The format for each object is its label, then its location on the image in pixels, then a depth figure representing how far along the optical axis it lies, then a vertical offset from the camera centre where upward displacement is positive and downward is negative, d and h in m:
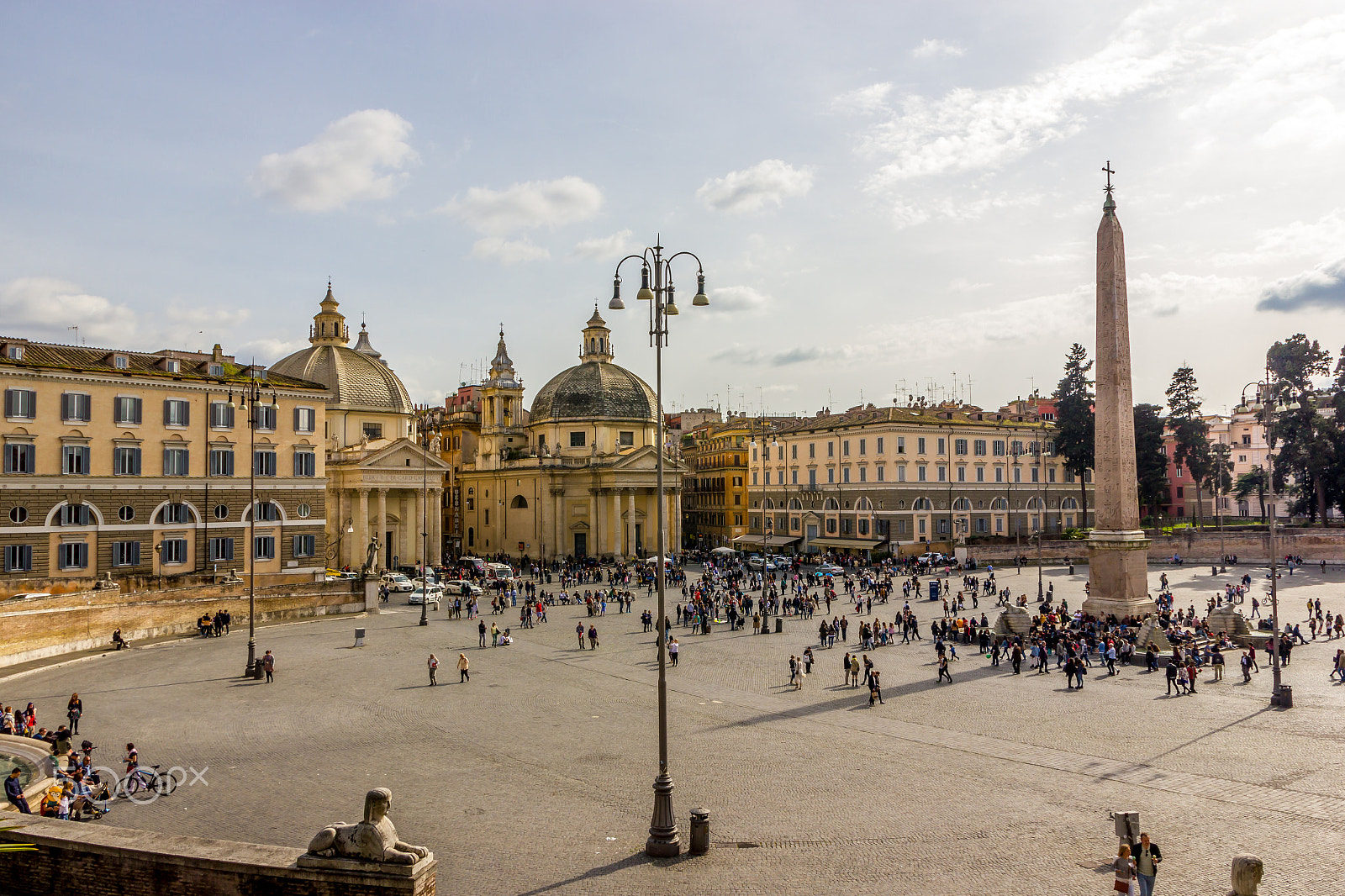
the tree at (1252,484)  69.44 -0.03
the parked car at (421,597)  42.09 -4.64
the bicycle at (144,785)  14.85 -4.69
